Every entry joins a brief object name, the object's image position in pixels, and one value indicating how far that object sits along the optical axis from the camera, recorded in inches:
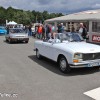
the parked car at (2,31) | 850.2
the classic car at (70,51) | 183.2
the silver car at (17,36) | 474.0
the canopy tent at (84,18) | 502.8
